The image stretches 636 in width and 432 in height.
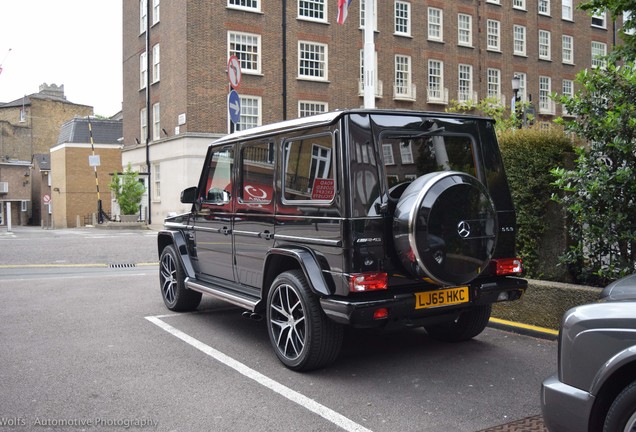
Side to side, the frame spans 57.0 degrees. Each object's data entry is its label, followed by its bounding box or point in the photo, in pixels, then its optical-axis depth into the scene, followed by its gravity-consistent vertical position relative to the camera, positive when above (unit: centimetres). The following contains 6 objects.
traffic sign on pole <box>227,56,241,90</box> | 1298 +300
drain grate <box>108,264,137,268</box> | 1380 -138
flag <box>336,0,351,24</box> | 1298 +434
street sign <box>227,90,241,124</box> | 1235 +212
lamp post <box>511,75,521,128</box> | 2002 +409
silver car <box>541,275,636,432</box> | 274 -83
